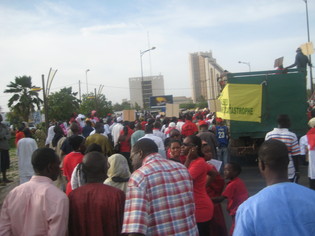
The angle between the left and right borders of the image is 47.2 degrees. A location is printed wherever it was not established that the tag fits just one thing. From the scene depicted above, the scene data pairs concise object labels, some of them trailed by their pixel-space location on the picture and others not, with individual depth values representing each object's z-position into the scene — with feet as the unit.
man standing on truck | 33.33
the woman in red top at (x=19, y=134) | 37.35
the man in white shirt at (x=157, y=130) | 32.94
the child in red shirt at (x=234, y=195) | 13.99
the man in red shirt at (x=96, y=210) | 9.14
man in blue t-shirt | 6.20
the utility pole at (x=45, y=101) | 55.26
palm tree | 142.10
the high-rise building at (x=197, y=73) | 521.49
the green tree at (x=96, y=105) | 127.38
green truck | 30.86
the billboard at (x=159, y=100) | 197.36
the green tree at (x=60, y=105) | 112.16
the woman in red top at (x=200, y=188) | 12.68
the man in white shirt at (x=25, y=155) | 27.40
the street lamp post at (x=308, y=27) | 91.86
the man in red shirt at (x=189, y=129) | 34.29
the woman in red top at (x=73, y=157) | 17.95
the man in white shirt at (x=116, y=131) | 38.37
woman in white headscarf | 13.82
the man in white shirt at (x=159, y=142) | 25.69
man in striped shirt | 19.27
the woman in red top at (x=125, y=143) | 33.27
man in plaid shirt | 8.52
